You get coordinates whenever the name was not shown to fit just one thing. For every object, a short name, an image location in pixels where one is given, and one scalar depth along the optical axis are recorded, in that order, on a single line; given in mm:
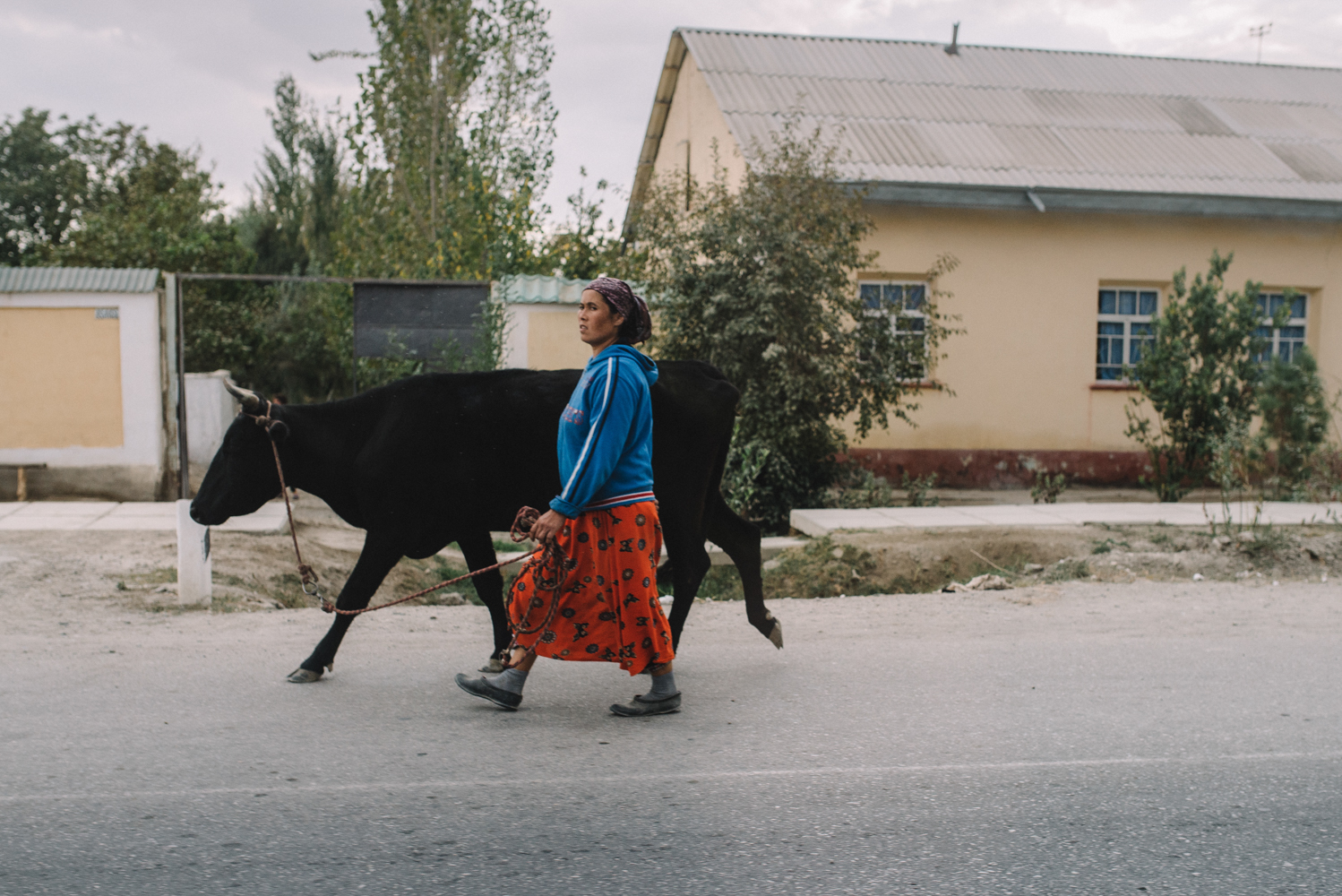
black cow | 4836
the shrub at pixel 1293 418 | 11797
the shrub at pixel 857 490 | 11406
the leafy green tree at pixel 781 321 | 10750
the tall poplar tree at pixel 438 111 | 19172
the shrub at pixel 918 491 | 11930
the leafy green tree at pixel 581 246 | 16016
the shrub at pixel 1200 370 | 11758
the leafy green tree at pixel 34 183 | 33094
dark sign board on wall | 11117
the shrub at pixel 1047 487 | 12568
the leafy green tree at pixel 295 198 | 29203
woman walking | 4070
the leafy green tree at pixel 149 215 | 21828
